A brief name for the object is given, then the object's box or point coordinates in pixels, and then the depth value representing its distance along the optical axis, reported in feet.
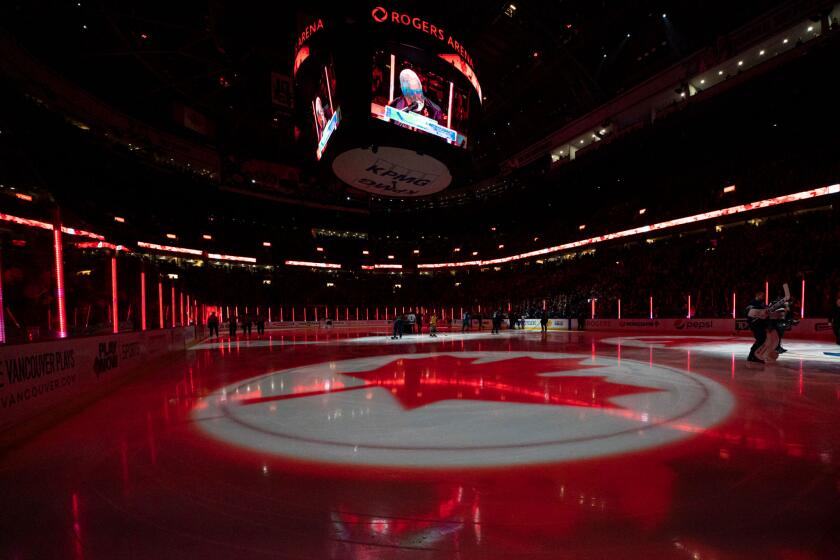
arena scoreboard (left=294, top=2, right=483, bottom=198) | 36.78
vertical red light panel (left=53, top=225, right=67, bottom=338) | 17.90
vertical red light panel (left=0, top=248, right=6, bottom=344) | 13.76
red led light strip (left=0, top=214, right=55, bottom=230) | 15.28
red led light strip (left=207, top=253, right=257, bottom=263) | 124.36
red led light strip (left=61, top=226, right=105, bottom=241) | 18.55
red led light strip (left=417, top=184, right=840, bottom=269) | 67.72
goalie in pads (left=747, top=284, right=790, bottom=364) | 24.21
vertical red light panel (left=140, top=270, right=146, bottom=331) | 29.91
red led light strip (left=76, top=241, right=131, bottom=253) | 20.56
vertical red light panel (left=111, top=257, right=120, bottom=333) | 24.73
